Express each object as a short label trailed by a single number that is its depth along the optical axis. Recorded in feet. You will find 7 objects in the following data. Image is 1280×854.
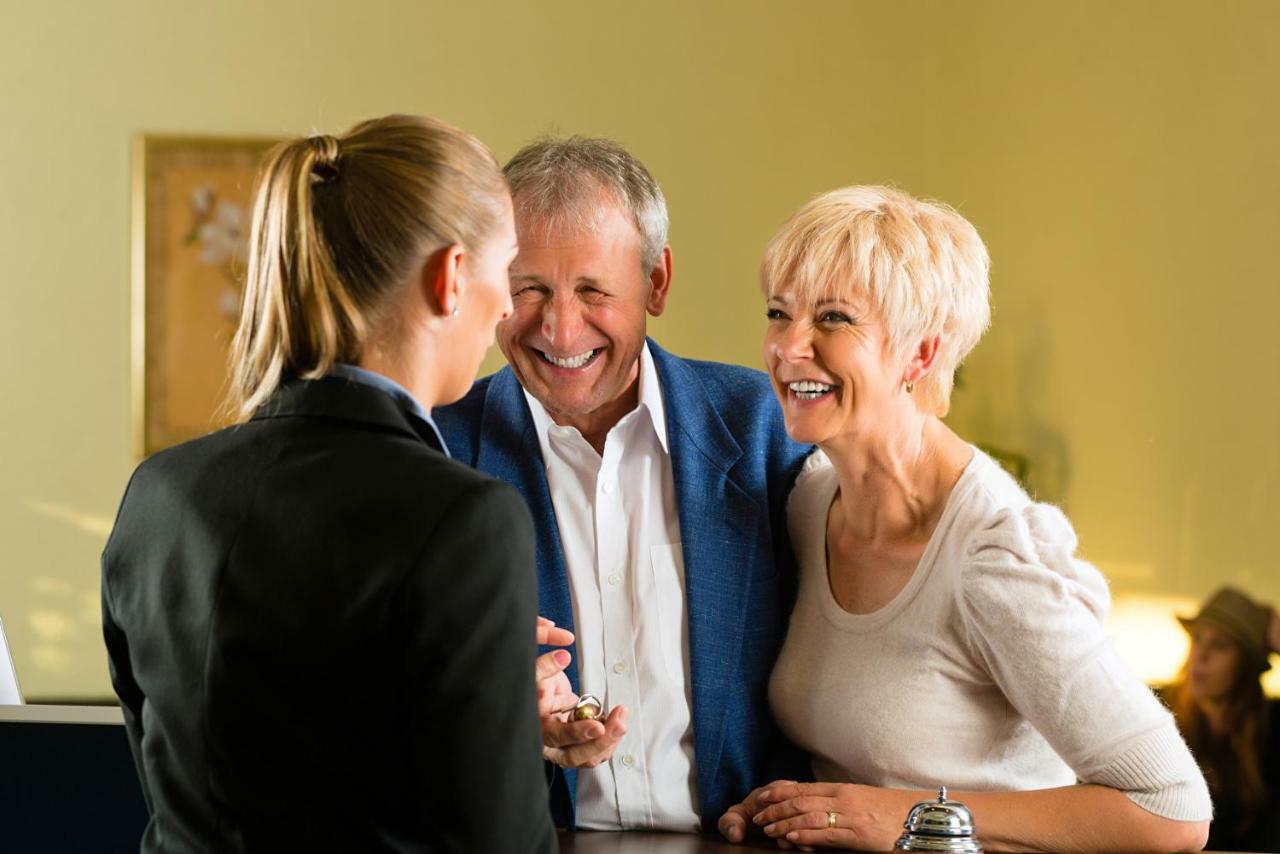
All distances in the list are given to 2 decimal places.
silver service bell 7.03
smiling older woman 7.79
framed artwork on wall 16.38
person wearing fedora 11.39
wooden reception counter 7.69
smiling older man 8.43
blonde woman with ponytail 6.52
